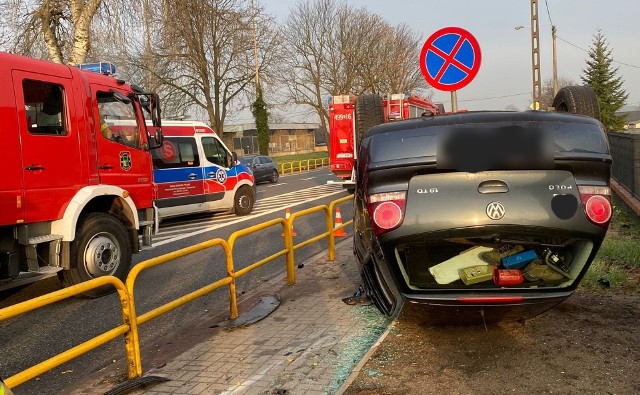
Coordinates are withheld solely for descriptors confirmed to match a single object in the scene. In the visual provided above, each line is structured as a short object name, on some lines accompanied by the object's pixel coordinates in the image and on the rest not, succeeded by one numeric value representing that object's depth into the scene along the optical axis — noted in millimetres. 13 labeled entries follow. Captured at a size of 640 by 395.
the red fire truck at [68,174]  5887
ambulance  12336
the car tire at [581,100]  5738
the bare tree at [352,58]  44031
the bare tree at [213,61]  30328
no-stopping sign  6469
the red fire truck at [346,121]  16891
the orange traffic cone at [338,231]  9717
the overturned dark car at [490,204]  3410
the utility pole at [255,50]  33875
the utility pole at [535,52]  20281
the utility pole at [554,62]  33291
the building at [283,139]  53688
